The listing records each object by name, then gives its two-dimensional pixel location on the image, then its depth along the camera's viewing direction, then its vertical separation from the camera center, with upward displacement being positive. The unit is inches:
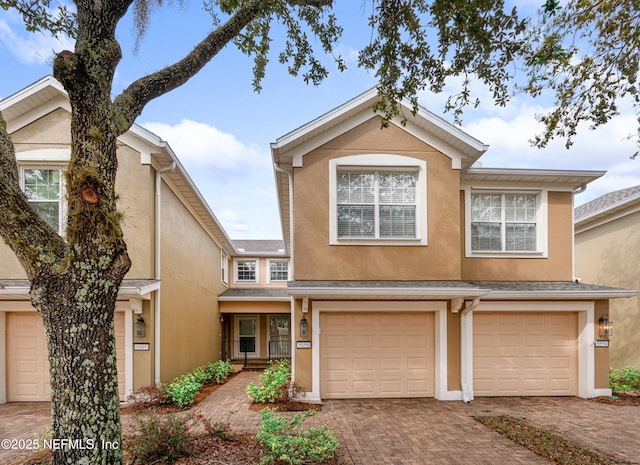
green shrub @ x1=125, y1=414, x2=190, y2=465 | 182.5 -107.5
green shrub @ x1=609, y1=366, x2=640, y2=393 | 375.2 -154.8
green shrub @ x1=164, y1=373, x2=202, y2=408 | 322.0 -143.0
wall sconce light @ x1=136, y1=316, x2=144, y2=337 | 334.0 -86.2
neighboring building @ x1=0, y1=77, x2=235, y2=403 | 330.6 -10.1
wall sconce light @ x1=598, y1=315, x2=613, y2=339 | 352.5 -89.9
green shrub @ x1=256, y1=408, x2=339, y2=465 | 183.3 -110.7
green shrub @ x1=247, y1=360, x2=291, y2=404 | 319.6 -138.9
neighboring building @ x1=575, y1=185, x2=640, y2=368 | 446.0 -30.9
